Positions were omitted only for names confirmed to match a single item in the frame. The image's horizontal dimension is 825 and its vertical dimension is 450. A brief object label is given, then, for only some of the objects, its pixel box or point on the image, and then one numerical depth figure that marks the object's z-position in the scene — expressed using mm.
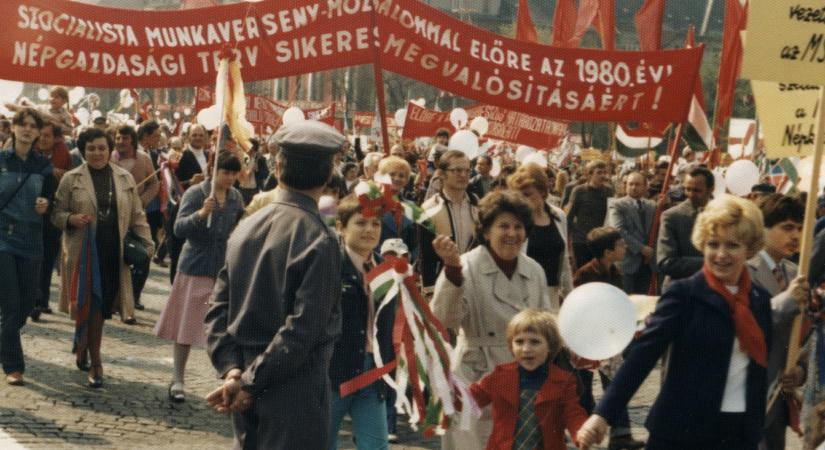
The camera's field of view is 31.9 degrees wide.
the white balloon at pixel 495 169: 17003
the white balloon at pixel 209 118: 10231
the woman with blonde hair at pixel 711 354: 4758
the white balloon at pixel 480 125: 19359
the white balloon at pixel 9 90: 13844
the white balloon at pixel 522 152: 21688
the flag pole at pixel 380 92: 7804
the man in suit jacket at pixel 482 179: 15211
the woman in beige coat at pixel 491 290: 6176
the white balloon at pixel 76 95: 30359
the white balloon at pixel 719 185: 11563
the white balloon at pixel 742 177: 10227
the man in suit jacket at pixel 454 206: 8438
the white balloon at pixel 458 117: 20719
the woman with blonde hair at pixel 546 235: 8148
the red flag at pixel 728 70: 13344
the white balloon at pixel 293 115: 13867
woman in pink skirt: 8844
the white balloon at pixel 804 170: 8412
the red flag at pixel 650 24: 12766
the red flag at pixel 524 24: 19359
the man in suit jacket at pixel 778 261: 5953
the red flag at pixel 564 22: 19203
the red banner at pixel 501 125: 20047
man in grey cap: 4445
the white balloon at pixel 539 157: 14663
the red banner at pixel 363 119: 42728
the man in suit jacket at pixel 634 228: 11445
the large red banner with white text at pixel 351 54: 8141
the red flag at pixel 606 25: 16328
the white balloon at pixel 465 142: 11922
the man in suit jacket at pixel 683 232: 8766
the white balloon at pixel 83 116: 24380
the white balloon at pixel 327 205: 5465
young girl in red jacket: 5602
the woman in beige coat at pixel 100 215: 9328
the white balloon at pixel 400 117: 28266
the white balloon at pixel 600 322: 4680
